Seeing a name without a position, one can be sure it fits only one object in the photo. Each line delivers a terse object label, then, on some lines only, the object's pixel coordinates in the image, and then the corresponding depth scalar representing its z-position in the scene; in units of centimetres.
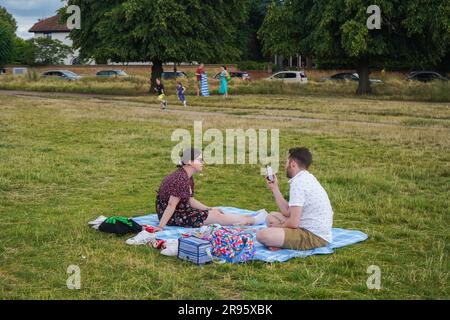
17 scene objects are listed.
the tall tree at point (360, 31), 3309
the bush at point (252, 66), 6438
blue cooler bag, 630
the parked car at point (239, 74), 5610
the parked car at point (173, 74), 5321
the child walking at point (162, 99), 2555
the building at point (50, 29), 9206
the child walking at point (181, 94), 2778
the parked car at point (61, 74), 5588
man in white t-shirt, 682
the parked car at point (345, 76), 5275
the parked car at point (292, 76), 4971
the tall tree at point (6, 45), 6100
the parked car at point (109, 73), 6023
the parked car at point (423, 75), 4913
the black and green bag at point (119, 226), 745
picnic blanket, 663
